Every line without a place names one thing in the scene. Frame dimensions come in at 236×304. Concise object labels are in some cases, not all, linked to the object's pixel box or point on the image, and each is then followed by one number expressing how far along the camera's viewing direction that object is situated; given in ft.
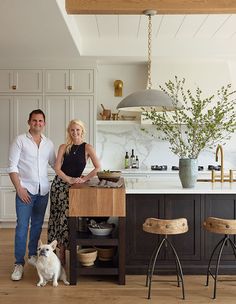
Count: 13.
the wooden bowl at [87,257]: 12.83
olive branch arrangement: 13.01
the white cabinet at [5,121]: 21.86
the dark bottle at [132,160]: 23.21
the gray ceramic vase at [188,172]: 13.56
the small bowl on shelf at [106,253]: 13.29
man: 13.46
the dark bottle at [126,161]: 23.22
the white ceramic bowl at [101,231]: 12.84
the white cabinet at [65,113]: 21.94
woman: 13.78
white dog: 12.35
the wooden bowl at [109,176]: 14.10
